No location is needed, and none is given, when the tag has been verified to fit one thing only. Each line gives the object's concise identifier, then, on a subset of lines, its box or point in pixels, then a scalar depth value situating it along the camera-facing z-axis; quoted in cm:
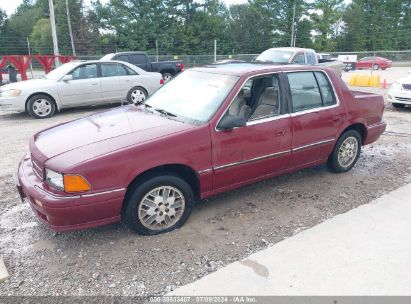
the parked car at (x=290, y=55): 1239
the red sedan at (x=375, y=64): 3275
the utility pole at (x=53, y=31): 1795
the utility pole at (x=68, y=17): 4081
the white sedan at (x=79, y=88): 909
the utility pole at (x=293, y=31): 4554
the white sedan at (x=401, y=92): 996
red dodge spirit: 319
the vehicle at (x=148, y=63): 1397
